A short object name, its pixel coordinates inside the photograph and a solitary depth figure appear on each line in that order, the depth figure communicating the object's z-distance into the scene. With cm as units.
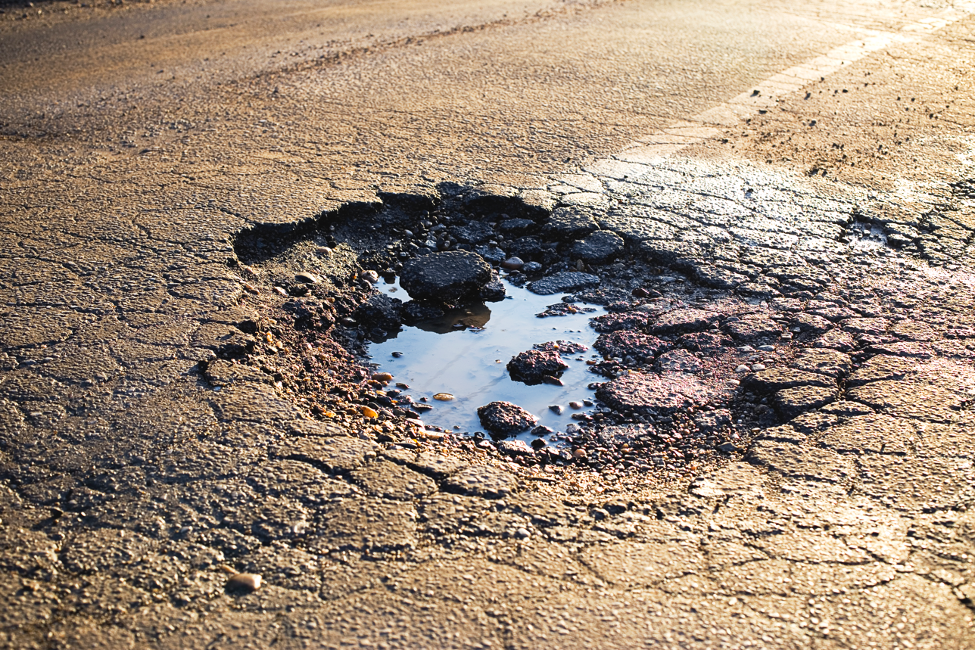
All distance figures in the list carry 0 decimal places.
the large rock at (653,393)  293
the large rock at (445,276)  367
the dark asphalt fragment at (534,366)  320
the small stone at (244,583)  203
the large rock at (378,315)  351
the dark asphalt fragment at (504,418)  288
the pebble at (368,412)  284
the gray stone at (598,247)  385
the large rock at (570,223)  400
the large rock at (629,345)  327
